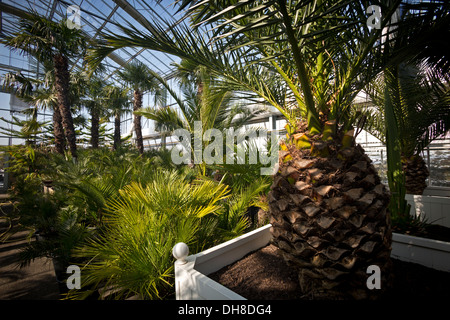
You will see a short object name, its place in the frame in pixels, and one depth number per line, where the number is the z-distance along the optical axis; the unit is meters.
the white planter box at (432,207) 3.04
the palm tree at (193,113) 4.59
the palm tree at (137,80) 10.88
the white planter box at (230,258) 1.34
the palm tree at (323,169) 1.26
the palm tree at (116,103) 12.93
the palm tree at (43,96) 7.29
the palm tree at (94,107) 12.33
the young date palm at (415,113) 3.25
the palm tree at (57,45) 5.83
